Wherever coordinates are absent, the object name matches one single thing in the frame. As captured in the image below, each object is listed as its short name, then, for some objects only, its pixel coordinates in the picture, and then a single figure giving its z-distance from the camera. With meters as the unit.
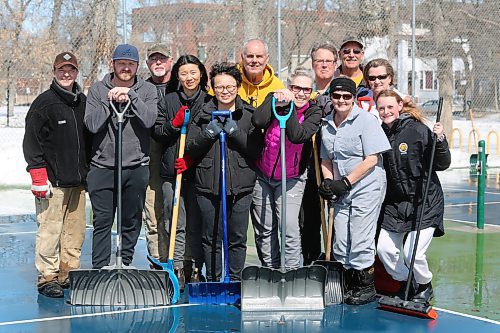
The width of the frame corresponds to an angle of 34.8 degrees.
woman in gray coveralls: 6.06
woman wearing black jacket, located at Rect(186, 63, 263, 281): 6.23
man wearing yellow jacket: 6.37
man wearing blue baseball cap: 6.27
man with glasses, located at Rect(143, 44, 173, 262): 6.97
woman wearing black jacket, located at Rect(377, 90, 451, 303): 6.16
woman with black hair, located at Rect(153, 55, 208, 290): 6.47
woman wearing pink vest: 6.13
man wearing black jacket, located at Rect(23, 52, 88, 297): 6.42
